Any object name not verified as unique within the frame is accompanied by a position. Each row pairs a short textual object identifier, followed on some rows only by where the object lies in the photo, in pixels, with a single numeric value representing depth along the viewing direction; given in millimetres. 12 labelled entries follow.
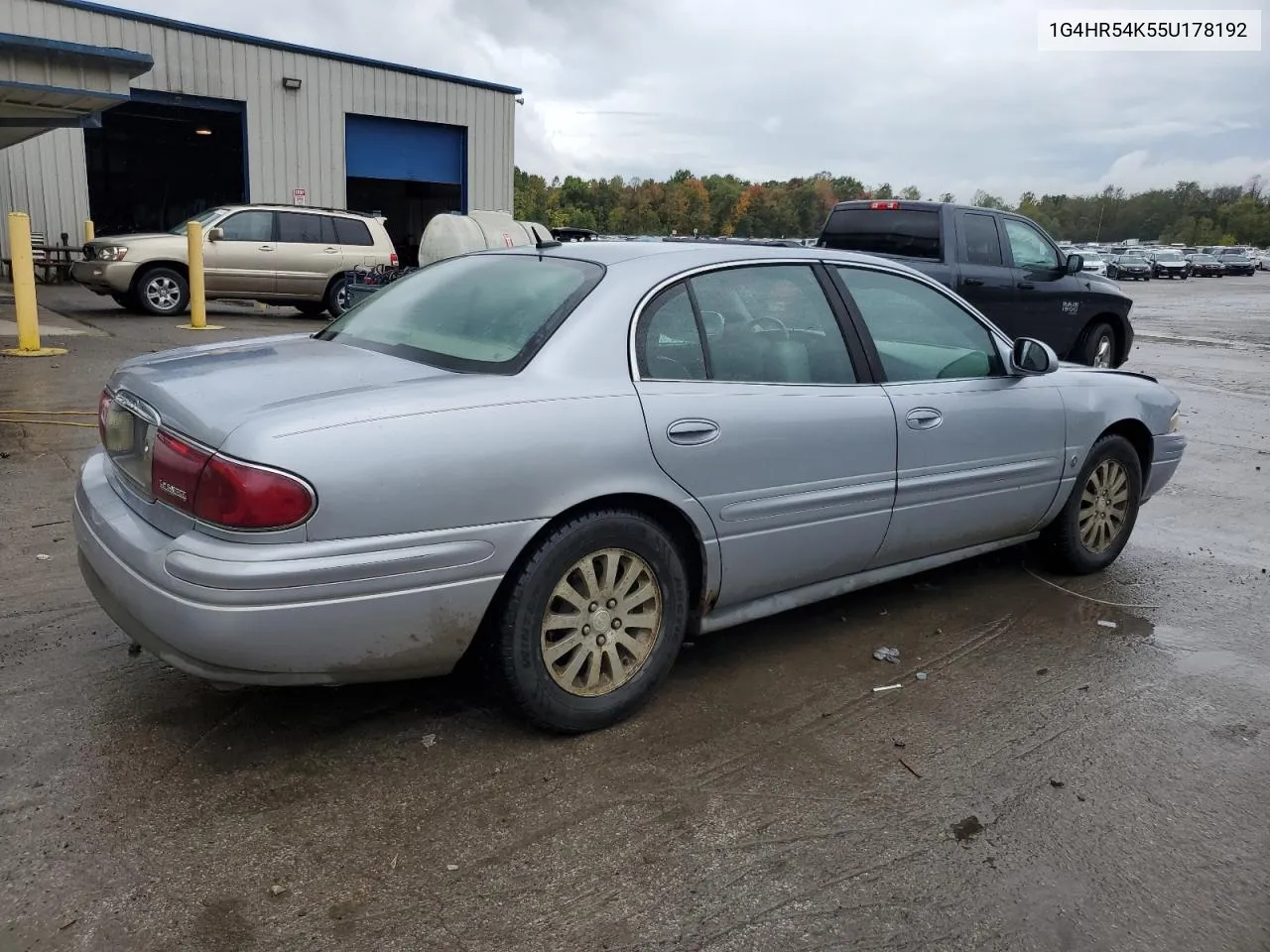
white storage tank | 15125
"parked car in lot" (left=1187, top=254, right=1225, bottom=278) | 60156
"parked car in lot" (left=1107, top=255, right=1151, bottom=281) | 52688
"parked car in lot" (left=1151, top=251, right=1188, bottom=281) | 55438
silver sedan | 2750
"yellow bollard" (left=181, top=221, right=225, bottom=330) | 13508
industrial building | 19031
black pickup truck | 10000
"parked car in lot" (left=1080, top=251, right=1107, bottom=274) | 45738
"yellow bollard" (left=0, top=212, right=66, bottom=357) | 10297
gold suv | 14414
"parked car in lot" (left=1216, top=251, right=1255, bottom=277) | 60656
